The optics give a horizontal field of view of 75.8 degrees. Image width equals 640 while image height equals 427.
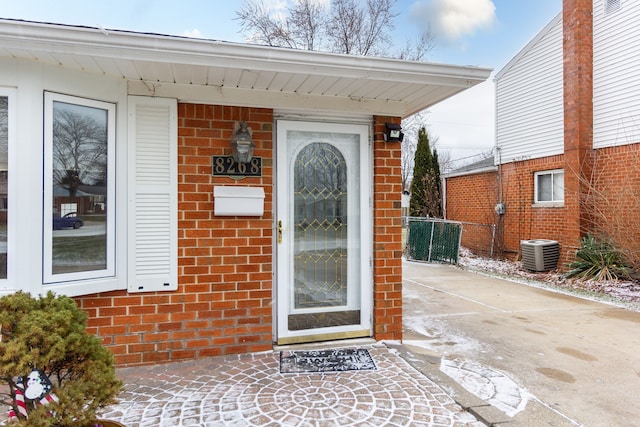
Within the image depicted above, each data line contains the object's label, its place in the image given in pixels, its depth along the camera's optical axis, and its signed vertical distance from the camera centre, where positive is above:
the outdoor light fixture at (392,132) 4.04 +0.82
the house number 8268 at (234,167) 3.66 +0.44
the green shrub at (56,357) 1.82 -0.66
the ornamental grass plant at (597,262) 7.75 -0.92
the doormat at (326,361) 3.43 -1.27
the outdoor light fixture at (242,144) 3.59 +0.63
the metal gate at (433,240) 10.88 -0.68
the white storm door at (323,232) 3.93 -0.16
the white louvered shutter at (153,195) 3.46 +0.17
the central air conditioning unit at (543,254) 9.19 -0.88
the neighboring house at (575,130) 7.91 +1.88
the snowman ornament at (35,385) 1.85 -0.78
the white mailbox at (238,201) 3.61 +0.13
